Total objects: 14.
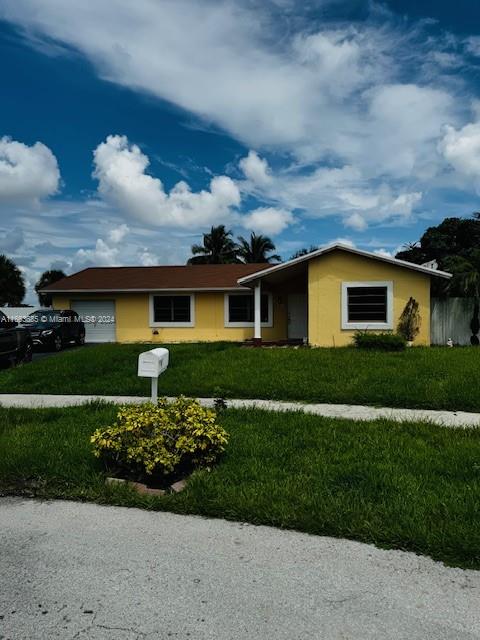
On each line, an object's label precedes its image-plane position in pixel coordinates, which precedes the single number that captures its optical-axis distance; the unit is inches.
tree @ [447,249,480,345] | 661.3
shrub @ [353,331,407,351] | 557.3
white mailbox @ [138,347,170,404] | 220.5
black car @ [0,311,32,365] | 556.4
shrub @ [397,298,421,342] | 625.4
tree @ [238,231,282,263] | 1830.7
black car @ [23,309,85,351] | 741.3
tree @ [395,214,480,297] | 1477.6
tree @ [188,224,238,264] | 1791.3
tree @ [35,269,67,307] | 2106.3
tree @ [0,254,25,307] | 1576.0
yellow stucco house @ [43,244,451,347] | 639.1
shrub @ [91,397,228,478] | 189.5
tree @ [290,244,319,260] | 1867.6
